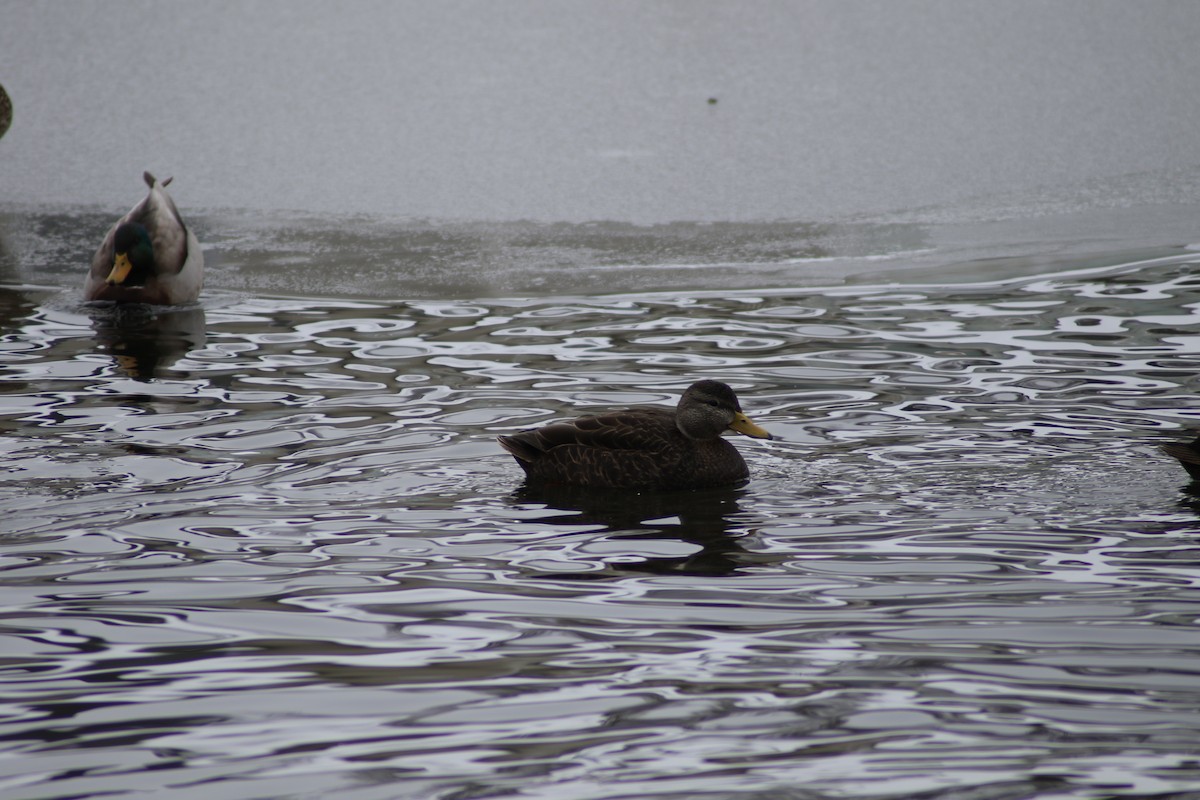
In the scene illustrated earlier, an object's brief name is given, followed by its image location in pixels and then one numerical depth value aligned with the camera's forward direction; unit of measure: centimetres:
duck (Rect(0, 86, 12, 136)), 2409
